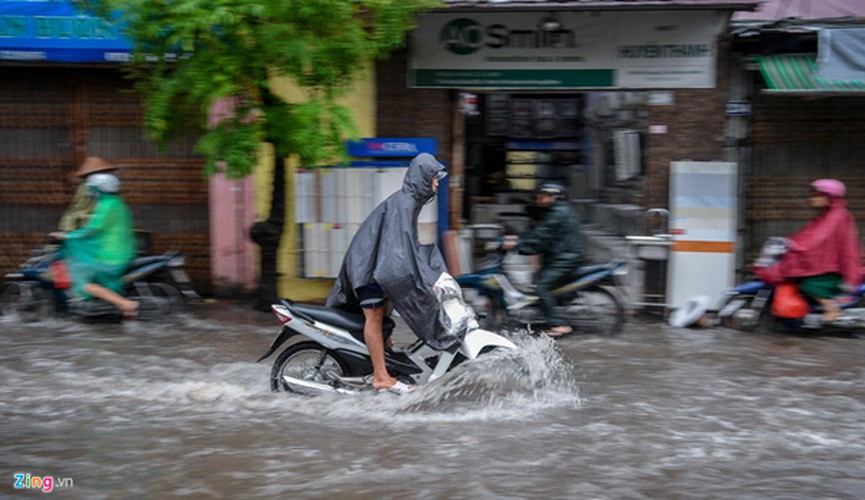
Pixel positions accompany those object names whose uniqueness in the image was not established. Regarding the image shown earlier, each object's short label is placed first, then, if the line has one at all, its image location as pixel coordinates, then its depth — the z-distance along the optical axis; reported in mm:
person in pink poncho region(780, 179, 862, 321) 8320
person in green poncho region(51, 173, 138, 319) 8438
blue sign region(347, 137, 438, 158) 9711
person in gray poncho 5672
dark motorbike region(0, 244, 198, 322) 8625
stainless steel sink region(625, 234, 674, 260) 9258
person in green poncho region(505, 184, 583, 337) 8125
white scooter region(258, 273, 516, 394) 5887
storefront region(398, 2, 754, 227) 9305
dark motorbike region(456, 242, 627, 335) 8344
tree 7430
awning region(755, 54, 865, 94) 8734
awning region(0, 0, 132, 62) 9750
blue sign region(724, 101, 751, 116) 9398
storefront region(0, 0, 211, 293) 10352
